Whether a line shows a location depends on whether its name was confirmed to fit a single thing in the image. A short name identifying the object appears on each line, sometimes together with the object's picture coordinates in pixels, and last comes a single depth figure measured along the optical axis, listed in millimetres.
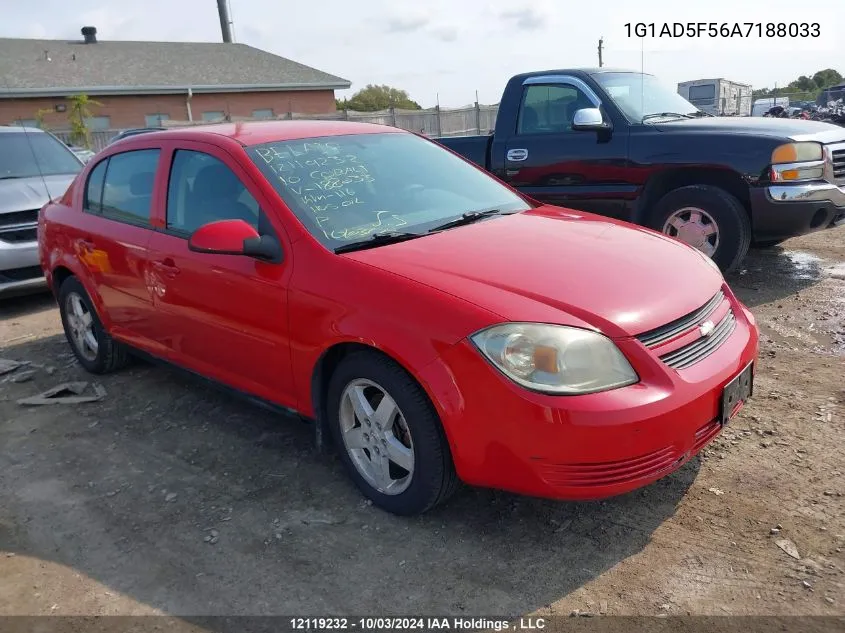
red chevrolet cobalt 2572
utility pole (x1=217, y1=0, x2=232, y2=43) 37969
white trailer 23438
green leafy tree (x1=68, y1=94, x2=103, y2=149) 24459
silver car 6992
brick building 27781
